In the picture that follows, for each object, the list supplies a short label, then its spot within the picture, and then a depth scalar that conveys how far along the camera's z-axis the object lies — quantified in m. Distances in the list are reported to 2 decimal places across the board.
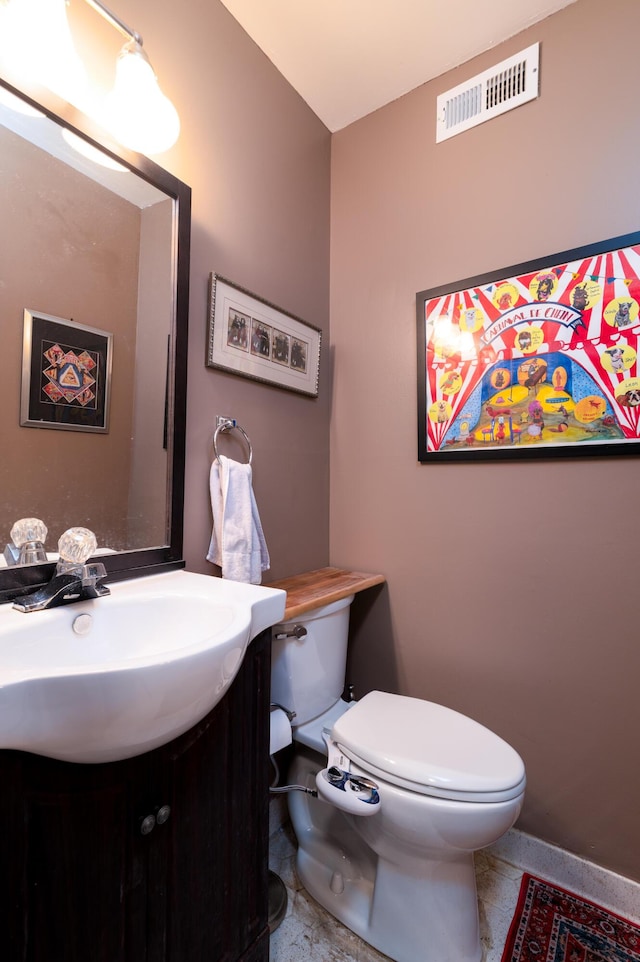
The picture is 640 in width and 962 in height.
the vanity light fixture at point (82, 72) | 0.80
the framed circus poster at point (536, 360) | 1.15
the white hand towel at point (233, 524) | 1.16
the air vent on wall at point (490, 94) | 1.29
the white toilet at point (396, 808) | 0.90
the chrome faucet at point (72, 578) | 0.73
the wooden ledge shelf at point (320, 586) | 1.16
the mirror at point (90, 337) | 0.82
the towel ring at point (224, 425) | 1.21
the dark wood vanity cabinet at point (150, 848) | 0.51
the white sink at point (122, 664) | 0.47
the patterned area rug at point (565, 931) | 1.00
